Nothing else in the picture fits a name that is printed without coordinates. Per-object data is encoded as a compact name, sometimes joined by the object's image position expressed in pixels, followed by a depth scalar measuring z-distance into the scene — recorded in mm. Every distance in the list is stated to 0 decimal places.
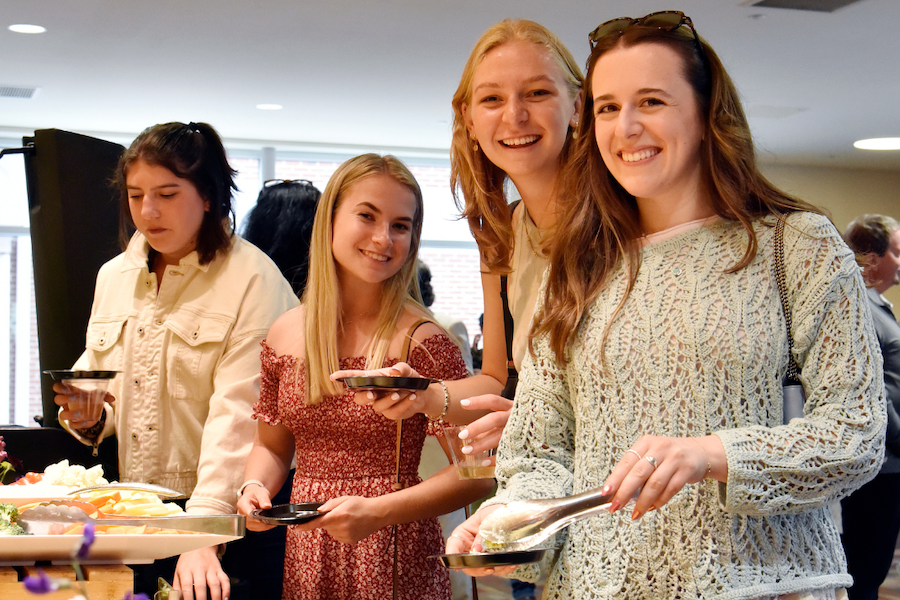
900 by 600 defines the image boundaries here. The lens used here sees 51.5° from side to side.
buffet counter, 1252
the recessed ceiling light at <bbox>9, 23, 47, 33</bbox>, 6219
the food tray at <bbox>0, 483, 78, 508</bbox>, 1579
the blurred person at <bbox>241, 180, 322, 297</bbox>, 3072
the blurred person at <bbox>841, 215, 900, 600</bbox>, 3381
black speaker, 2604
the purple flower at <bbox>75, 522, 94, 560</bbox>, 656
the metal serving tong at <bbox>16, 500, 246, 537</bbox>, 1323
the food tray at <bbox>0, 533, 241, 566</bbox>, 1263
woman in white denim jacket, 2248
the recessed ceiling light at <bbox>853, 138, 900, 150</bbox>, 9930
